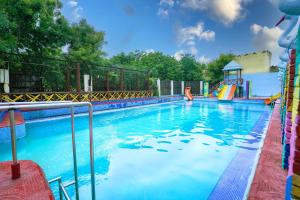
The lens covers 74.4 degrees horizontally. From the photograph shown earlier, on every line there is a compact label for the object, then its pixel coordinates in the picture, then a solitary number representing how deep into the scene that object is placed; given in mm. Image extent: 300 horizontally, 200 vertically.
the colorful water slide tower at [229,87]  16188
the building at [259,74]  19469
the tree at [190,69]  24391
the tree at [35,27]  9516
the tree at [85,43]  13555
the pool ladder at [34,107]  1251
